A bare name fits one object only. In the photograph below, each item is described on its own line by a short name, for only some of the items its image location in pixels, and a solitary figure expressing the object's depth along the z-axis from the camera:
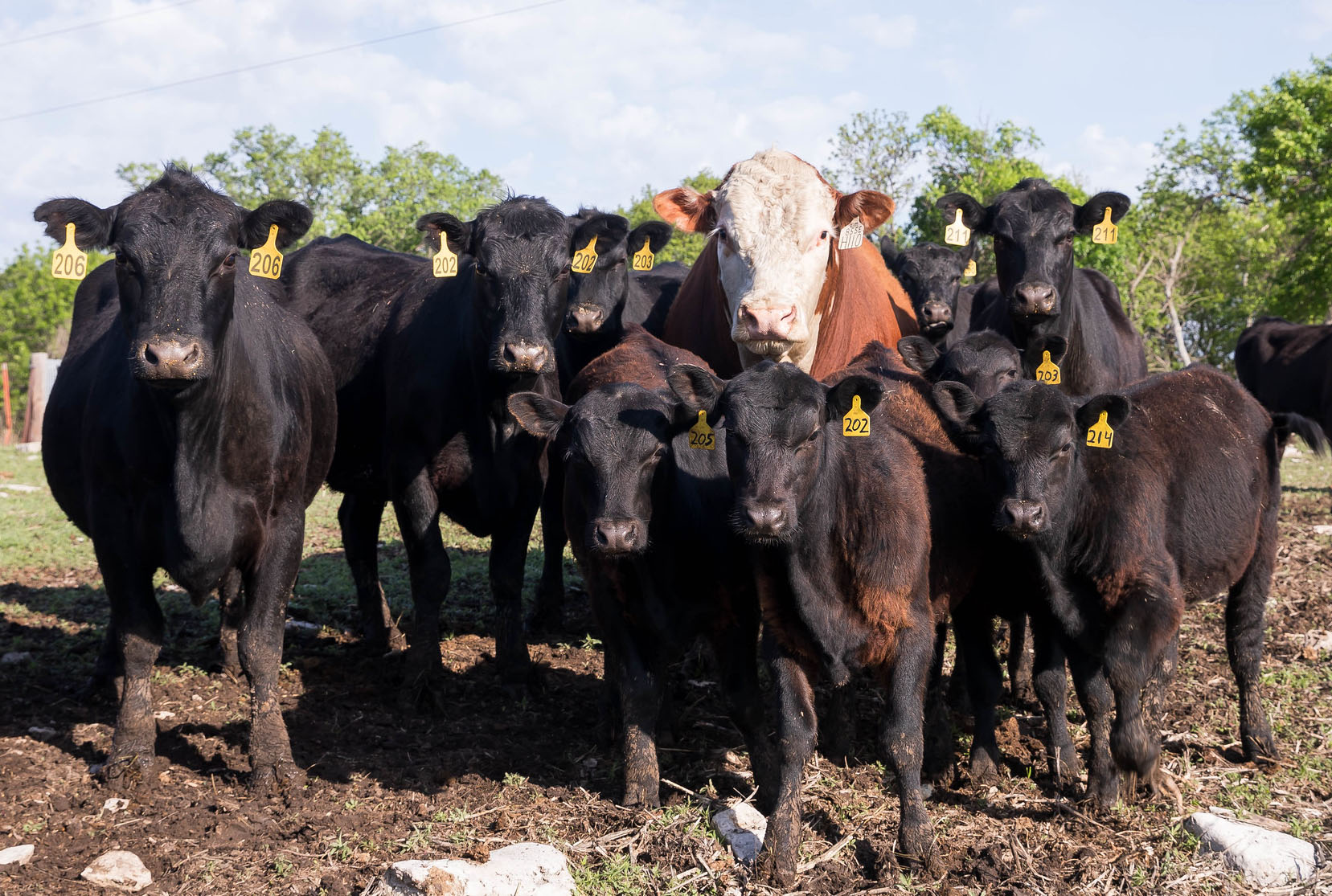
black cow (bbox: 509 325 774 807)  5.11
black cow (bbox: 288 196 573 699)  6.74
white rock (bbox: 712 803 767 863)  4.53
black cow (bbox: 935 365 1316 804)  5.02
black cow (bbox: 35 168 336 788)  5.13
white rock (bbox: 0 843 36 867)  4.55
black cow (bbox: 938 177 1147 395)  7.25
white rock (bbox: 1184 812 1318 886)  4.41
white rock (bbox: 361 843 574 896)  4.02
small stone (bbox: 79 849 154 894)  4.38
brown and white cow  6.01
